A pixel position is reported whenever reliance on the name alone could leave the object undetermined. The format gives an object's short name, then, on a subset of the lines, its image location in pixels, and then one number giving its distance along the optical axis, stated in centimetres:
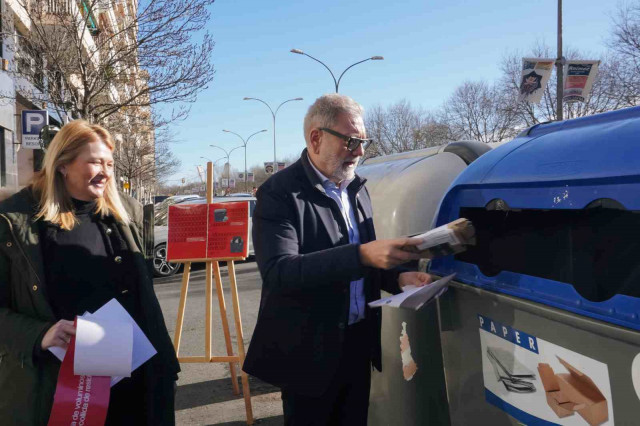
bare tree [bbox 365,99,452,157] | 4256
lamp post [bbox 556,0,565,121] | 1545
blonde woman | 184
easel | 378
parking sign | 927
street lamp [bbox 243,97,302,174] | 3282
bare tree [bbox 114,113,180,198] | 1665
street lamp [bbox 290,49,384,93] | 2372
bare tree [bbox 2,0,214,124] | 1058
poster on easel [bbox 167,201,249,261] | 416
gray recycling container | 220
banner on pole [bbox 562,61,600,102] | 1477
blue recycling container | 134
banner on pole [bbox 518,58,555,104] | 1497
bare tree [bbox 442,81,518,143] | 3632
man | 184
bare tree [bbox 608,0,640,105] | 1884
